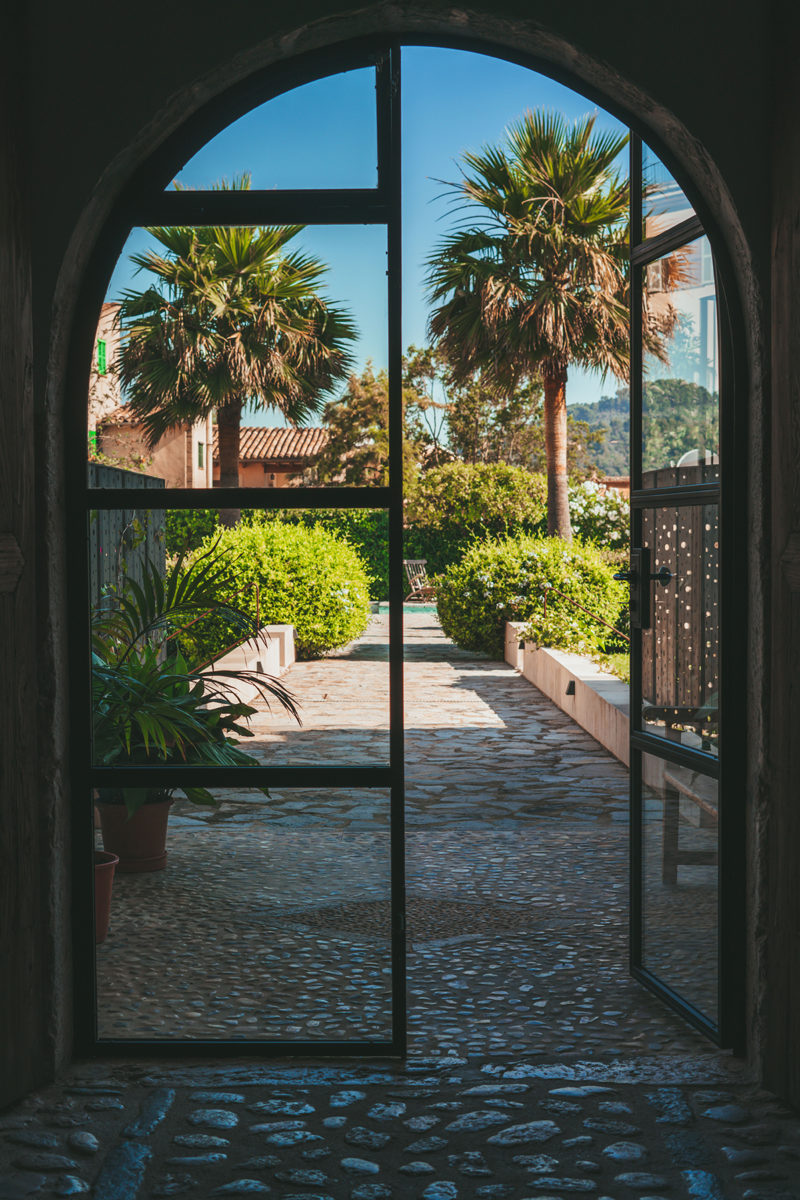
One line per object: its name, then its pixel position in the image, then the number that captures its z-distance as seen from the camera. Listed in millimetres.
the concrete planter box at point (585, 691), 7270
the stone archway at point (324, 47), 2896
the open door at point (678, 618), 3184
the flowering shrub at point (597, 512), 16031
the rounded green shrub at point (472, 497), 19125
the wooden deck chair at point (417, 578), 19328
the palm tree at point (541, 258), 12695
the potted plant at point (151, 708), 4414
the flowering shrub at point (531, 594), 11133
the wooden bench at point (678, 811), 3195
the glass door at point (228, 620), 3074
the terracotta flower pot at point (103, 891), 3908
